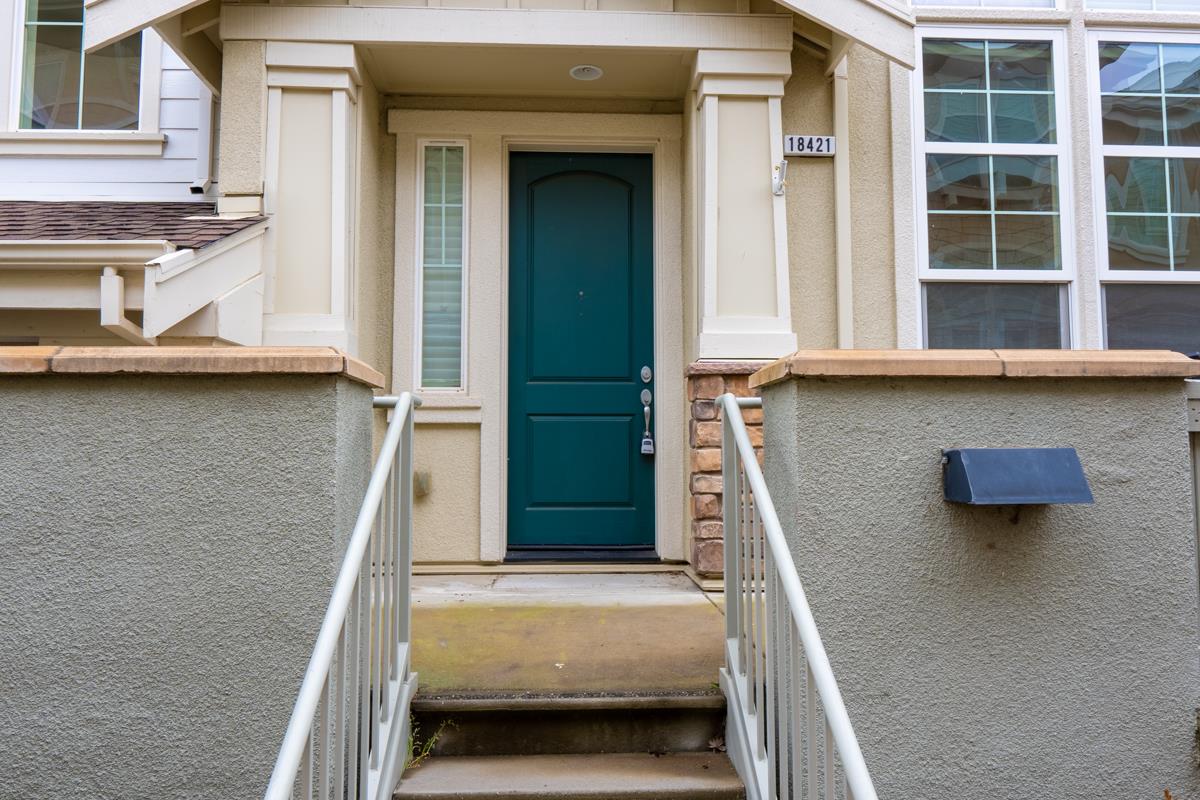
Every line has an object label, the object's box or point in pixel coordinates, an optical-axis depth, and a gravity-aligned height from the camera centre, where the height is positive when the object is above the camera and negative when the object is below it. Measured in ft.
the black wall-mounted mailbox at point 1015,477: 7.24 -0.14
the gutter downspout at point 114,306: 11.00 +2.00
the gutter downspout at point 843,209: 14.84 +4.37
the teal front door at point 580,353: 15.85 +2.01
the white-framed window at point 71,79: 16.12 +7.19
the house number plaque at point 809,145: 14.83 +5.43
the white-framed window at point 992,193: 15.34 +4.78
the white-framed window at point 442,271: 15.83 +3.51
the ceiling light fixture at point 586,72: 14.84 +6.75
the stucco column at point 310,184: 13.60 +4.42
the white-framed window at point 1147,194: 15.55 +4.83
